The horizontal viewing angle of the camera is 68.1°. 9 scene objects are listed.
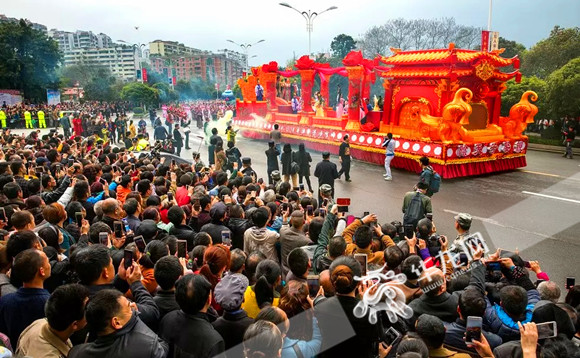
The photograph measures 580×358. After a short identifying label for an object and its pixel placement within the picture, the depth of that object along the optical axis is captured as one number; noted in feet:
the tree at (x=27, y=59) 112.88
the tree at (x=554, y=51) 74.69
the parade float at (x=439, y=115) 43.19
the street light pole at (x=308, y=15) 85.30
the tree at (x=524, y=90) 69.15
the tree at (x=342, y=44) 160.15
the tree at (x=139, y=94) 155.84
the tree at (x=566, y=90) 59.41
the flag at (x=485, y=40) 49.70
